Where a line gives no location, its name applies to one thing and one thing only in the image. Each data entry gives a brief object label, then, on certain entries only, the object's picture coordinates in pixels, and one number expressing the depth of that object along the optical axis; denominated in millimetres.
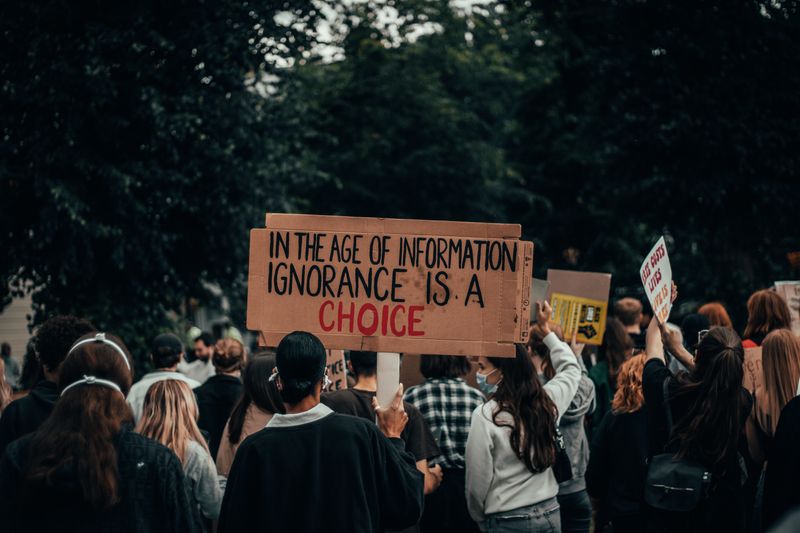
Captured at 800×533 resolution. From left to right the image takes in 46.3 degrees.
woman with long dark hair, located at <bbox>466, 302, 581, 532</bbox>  5051
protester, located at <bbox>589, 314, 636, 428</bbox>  7781
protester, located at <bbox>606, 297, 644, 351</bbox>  8461
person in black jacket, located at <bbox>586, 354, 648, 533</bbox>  5945
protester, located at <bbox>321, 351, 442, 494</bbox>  4891
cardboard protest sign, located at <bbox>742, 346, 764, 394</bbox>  6285
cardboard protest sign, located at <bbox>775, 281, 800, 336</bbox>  7898
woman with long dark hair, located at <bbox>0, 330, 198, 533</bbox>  3373
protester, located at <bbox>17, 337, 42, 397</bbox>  6922
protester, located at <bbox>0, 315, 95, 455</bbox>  4688
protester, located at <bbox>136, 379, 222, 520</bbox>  4887
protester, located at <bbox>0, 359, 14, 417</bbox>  5938
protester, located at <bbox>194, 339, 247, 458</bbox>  7262
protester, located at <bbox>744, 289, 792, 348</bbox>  6570
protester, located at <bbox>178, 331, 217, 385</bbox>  12219
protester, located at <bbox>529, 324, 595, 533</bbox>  6359
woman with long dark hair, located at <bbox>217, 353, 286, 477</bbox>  5434
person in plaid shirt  5590
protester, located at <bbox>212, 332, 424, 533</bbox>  3514
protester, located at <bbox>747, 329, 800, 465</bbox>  5285
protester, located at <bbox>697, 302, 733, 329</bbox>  7512
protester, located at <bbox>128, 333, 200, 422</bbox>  6855
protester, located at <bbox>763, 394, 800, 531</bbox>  4203
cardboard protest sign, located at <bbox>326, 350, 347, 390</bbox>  6684
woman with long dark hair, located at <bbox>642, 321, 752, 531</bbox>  4836
